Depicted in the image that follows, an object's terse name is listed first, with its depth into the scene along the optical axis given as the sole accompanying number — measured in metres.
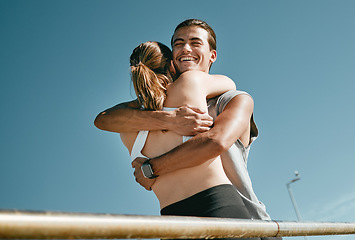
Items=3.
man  2.04
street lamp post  26.22
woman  1.94
